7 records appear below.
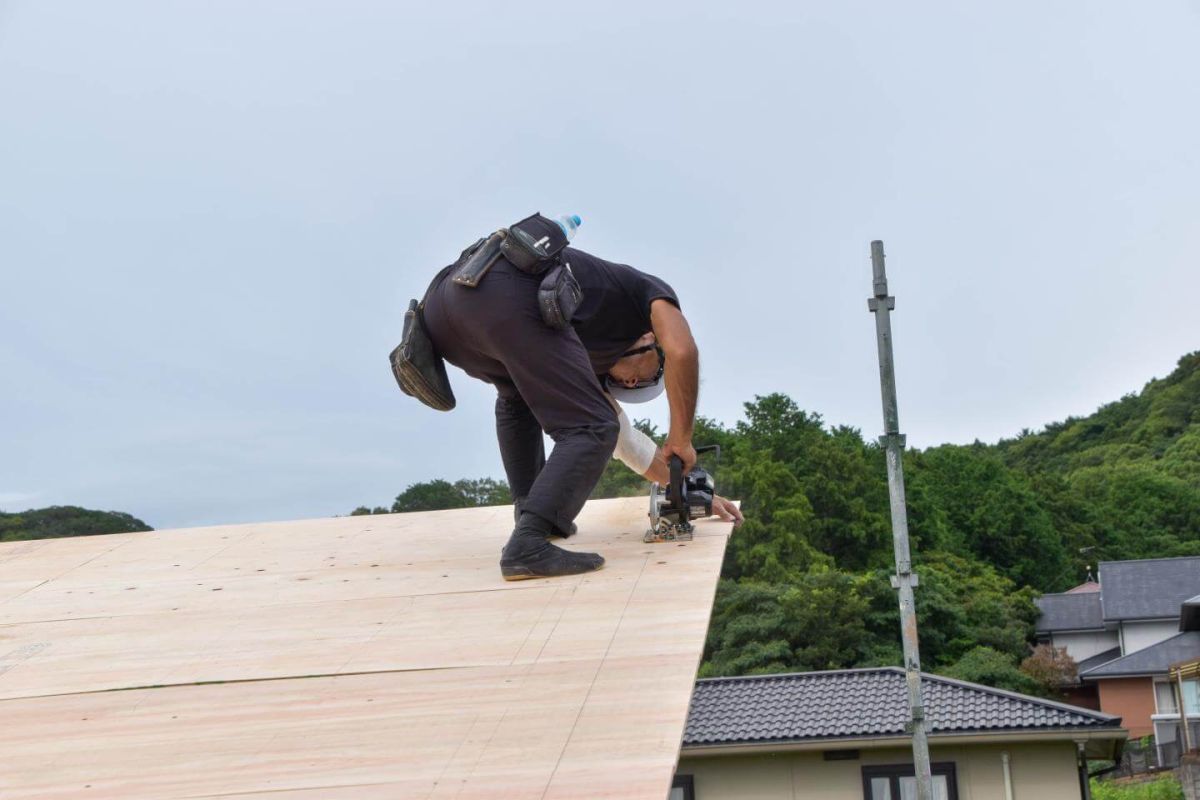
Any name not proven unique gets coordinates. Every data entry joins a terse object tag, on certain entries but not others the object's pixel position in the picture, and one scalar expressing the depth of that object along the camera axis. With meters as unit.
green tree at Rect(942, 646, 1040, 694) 26.98
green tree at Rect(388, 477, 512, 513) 38.34
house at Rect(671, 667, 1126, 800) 12.58
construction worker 3.53
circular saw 4.02
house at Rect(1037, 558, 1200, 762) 26.03
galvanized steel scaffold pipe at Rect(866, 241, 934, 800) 7.12
